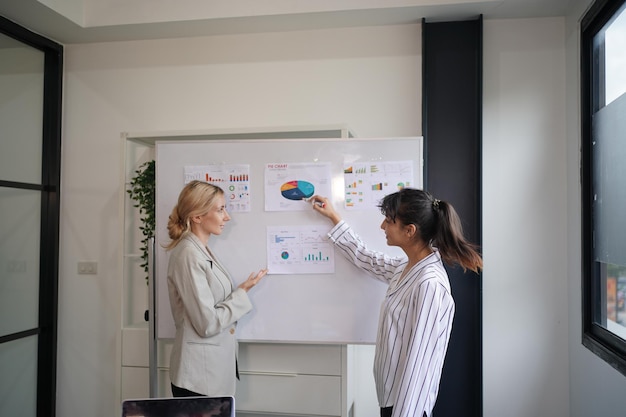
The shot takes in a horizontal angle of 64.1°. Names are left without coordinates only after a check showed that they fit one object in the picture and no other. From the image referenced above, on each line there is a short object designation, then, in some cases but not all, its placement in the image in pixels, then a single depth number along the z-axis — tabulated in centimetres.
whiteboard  242
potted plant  286
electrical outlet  331
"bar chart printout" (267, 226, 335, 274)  244
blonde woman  218
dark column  285
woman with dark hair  172
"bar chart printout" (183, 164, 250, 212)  250
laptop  134
